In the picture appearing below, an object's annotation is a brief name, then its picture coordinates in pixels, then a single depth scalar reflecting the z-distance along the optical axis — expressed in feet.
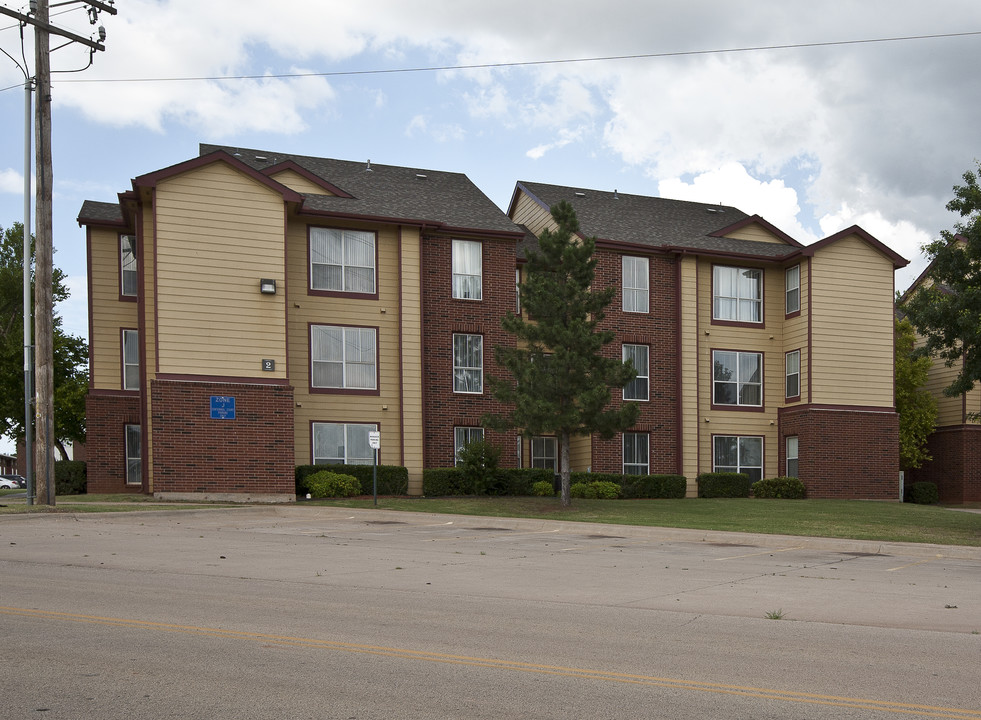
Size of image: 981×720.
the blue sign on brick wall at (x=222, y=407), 91.66
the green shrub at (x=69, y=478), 105.60
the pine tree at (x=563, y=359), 87.61
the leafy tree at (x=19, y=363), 120.37
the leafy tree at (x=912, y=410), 130.41
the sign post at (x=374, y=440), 83.90
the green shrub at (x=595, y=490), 105.29
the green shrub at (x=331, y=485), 94.99
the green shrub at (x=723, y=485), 114.73
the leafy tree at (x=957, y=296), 72.95
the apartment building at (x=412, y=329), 92.63
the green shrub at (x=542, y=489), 103.91
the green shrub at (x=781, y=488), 112.68
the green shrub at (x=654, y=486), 109.50
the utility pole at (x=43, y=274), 75.00
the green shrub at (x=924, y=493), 128.88
